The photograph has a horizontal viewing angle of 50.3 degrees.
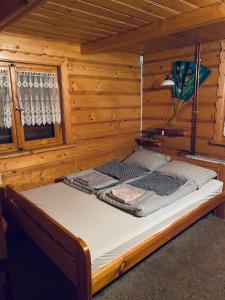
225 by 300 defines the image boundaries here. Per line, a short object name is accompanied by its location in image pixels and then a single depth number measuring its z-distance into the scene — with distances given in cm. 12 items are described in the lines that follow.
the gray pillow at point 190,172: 287
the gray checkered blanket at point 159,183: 261
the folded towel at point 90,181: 278
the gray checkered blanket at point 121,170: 309
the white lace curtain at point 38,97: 283
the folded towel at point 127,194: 239
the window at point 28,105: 272
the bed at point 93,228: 167
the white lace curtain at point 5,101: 268
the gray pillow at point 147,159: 343
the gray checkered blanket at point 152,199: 223
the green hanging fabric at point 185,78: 340
